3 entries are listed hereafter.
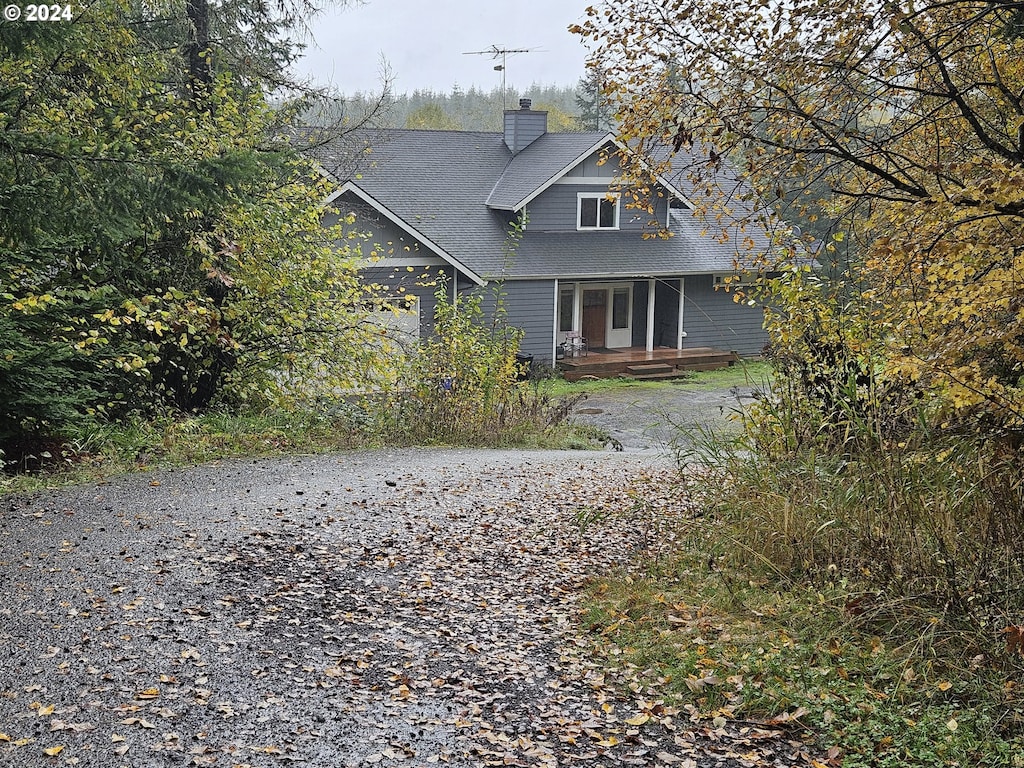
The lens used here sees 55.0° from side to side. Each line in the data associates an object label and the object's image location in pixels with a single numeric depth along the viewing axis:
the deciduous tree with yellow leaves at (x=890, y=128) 5.85
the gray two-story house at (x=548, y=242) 24.50
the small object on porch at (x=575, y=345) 27.39
